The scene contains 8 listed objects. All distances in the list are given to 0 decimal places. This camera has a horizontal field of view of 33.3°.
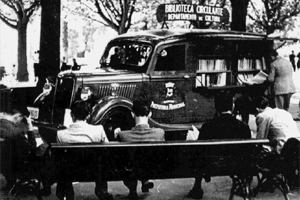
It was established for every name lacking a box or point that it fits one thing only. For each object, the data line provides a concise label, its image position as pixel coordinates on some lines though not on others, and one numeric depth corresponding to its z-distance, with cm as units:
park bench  471
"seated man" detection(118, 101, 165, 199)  522
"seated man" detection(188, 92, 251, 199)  530
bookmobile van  758
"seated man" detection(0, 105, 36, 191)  515
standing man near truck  873
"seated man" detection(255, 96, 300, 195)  538
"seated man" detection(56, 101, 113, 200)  513
